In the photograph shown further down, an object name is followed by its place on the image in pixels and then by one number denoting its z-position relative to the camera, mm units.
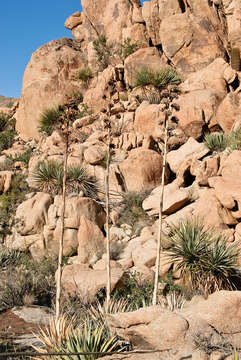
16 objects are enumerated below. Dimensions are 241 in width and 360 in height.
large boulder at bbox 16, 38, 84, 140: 21656
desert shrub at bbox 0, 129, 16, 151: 21641
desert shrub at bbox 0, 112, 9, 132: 24234
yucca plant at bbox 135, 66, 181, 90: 17578
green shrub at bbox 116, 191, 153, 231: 12020
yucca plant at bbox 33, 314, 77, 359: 4816
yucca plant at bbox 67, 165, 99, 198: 13031
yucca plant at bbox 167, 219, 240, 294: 7859
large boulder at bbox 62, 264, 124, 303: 8227
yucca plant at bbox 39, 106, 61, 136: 19703
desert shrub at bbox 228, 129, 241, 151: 11508
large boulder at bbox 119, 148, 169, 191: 13539
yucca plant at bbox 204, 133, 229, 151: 12805
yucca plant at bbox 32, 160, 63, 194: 13367
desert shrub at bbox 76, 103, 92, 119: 19891
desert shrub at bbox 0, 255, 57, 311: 8633
